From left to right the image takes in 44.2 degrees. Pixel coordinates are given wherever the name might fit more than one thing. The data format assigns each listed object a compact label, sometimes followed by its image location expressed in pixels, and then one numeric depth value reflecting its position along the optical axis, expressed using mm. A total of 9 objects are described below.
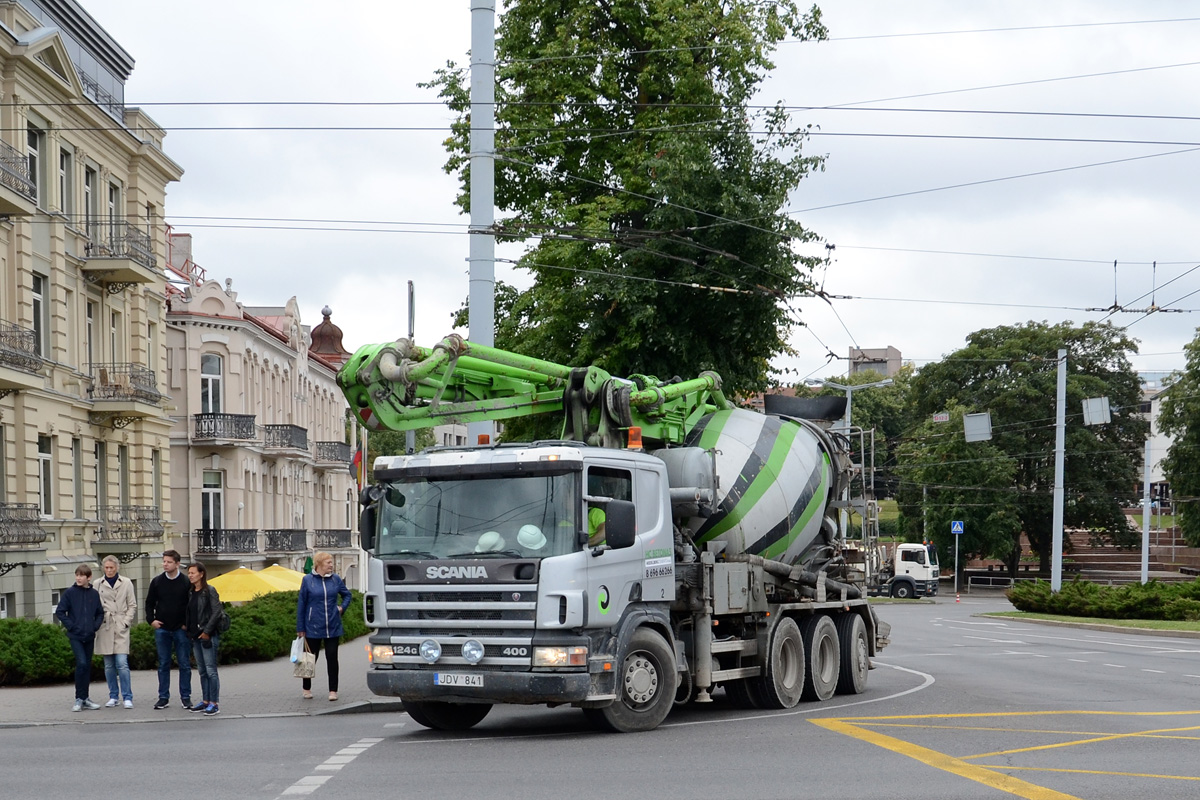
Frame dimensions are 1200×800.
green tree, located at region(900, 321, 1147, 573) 72000
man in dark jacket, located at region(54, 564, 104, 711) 16891
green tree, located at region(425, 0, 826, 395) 26812
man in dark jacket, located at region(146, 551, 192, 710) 16719
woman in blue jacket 17500
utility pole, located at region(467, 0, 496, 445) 16984
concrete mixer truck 13070
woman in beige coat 17109
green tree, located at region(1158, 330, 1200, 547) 68875
